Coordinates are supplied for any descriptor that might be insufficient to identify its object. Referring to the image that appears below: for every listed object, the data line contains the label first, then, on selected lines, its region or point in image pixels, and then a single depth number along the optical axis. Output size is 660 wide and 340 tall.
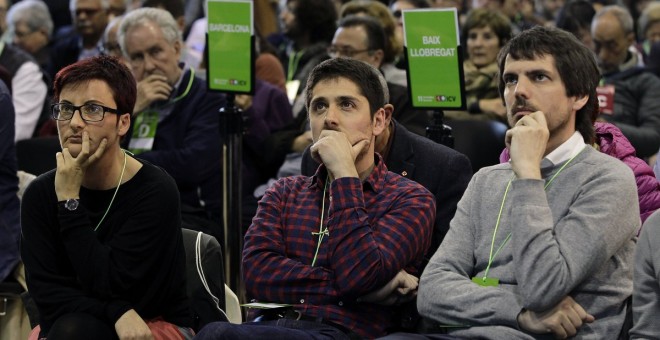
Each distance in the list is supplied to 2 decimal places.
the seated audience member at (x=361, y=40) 11.63
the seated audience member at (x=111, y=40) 13.56
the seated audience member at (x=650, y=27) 17.45
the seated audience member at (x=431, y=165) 7.75
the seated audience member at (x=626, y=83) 10.89
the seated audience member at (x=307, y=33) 14.08
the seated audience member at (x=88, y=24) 16.42
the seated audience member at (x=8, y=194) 9.01
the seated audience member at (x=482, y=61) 11.82
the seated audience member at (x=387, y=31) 11.66
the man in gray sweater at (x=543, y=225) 5.94
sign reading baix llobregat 8.56
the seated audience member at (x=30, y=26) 16.70
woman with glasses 6.90
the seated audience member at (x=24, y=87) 13.09
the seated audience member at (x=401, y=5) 15.58
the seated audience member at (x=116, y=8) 17.36
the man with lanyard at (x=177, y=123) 10.66
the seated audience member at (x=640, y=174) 7.29
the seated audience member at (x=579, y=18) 14.90
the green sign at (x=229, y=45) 9.77
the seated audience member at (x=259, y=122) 11.67
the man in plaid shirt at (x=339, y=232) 6.52
